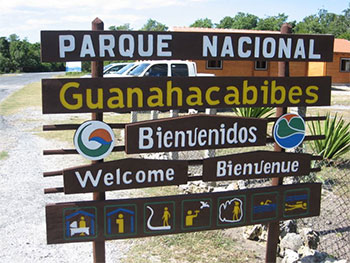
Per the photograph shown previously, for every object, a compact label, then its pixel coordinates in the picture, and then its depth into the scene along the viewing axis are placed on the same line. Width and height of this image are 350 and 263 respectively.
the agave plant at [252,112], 8.40
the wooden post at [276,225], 3.53
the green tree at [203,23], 89.25
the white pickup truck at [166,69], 13.61
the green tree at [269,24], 62.47
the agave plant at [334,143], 7.35
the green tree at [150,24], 152.38
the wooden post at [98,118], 3.00
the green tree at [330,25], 64.69
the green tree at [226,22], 85.76
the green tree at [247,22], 73.12
